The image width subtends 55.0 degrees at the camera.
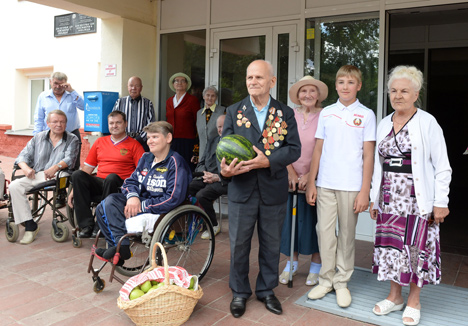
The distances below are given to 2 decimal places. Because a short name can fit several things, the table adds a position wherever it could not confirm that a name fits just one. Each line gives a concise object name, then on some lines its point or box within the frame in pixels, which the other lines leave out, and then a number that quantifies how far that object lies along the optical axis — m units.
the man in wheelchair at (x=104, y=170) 4.51
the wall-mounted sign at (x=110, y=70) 6.70
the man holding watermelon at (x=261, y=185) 3.08
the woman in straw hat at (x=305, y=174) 3.70
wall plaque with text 10.46
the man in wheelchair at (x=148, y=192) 3.51
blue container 6.27
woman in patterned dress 2.92
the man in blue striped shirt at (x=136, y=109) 5.97
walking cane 3.67
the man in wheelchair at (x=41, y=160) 4.88
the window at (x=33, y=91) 12.22
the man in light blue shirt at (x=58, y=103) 5.90
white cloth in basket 2.89
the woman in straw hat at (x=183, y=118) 6.20
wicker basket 2.76
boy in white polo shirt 3.28
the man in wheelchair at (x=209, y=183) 4.88
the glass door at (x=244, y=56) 5.80
